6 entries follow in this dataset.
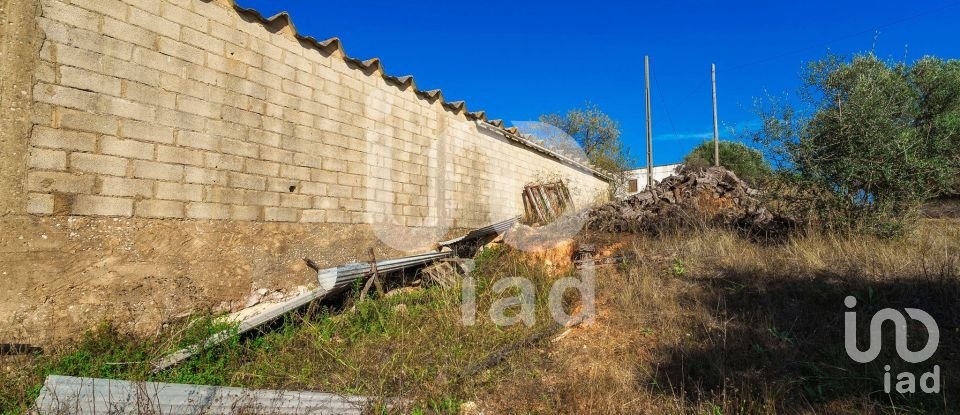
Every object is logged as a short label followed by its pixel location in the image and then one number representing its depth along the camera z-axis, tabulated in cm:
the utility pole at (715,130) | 1702
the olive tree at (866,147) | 555
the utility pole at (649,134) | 1634
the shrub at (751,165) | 693
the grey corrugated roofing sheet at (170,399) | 263
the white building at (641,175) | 2302
